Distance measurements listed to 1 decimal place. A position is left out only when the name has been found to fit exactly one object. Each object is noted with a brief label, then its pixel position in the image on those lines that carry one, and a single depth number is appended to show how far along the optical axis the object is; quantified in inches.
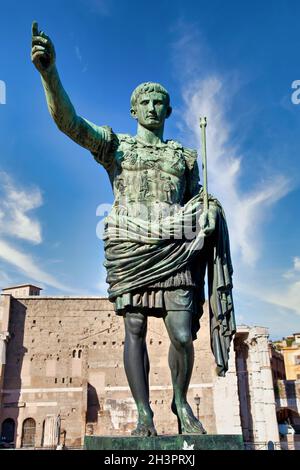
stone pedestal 108.9
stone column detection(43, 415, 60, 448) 1179.6
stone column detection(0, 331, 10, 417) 1274.6
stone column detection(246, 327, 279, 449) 1359.5
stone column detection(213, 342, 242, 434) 1285.7
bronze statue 128.2
